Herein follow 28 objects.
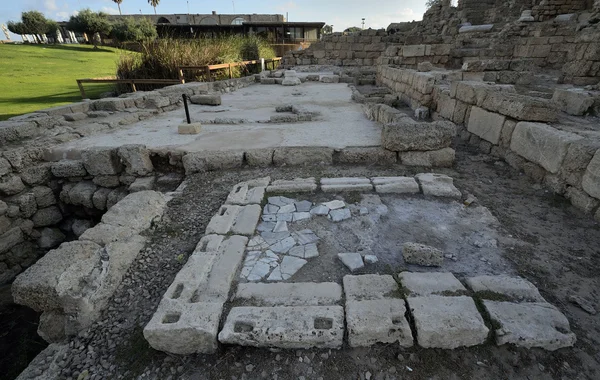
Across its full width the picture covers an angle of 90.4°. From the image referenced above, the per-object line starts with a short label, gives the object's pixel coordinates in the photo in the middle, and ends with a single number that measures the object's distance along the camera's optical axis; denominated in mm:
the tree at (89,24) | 33344
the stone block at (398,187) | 3801
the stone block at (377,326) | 1908
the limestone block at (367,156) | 4816
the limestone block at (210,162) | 4812
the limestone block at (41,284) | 2277
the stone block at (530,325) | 1858
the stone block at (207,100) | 8989
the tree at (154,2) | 57812
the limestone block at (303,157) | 4816
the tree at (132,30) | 31609
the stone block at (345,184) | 3857
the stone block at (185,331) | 1943
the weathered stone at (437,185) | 3680
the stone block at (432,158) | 4660
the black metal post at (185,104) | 6409
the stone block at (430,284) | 2191
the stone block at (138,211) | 3285
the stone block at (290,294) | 2193
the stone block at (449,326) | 1877
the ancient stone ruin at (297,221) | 2000
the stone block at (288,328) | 1912
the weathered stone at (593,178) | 3045
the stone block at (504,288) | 2164
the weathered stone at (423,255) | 2566
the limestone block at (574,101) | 4668
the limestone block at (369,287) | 2184
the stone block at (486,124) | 4777
